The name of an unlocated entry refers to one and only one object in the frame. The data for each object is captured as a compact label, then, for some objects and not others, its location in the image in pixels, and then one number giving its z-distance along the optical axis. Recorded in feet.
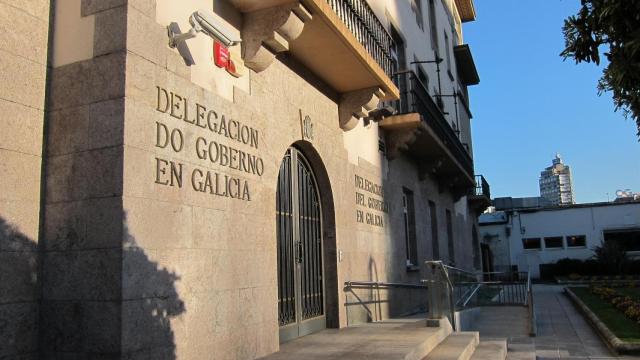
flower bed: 39.70
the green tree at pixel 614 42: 13.53
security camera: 17.19
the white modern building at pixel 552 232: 124.77
